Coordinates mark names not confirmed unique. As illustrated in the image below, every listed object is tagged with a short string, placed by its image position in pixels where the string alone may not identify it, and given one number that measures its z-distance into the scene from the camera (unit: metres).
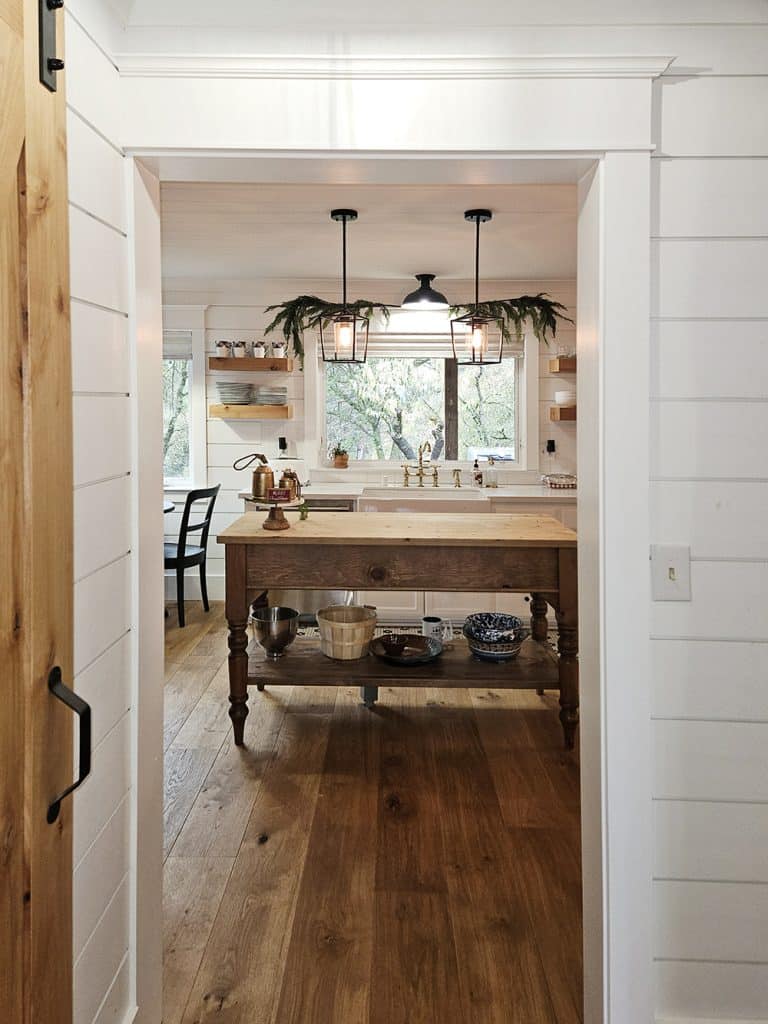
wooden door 1.08
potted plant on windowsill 6.11
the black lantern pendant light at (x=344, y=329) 4.47
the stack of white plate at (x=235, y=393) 5.93
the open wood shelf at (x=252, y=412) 5.91
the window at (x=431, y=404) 6.21
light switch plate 1.65
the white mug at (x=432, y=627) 3.91
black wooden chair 5.24
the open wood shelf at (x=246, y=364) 5.82
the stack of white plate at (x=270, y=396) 6.02
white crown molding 1.56
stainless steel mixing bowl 3.70
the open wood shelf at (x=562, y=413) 5.89
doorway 1.63
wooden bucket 3.61
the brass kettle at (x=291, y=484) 3.63
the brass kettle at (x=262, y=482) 3.59
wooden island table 3.38
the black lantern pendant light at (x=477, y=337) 4.13
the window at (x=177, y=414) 6.14
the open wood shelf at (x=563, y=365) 5.79
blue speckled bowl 3.61
